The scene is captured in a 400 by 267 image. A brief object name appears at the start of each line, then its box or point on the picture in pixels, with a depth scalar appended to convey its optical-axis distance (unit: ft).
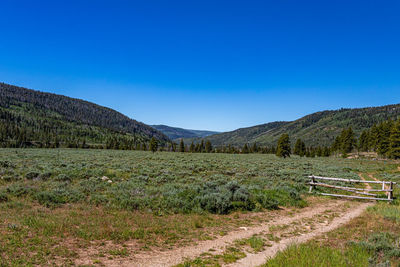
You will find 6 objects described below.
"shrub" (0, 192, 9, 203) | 31.81
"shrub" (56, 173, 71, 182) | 47.33
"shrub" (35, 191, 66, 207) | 31.76
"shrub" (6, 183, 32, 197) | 34.93
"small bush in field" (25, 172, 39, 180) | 48.55
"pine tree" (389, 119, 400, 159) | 144.87
